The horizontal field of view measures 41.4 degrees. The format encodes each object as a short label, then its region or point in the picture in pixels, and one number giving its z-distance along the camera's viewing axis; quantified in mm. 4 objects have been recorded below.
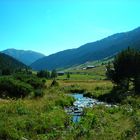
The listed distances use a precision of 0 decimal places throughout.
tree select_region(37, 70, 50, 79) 90010
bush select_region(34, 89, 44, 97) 27958
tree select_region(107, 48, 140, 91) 39017
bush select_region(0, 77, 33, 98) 27561
